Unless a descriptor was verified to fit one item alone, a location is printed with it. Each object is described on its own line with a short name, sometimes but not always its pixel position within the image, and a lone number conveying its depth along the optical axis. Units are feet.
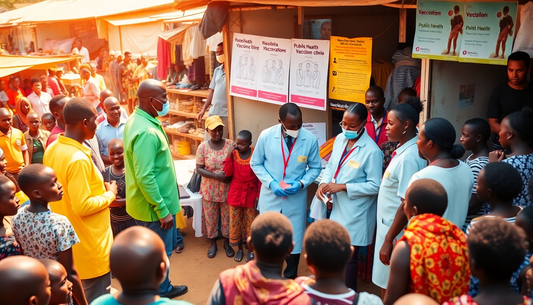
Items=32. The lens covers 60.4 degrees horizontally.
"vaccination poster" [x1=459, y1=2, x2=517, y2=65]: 12.68
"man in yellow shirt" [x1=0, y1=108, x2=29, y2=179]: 18.57
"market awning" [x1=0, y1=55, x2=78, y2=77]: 30.75
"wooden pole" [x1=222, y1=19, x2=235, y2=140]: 21.17
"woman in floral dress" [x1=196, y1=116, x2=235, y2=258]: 17.28
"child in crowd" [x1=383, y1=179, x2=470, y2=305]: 7.38
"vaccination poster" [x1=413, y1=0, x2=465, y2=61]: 13.67
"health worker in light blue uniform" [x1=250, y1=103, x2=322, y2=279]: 14.65
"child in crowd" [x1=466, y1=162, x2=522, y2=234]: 8.59
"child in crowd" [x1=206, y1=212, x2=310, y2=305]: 6.47
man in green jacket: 12.42
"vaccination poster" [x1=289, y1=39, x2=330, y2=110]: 18.08
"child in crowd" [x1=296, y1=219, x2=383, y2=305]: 6.42
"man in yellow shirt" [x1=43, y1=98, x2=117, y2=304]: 10.87
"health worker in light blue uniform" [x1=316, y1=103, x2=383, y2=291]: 13.10
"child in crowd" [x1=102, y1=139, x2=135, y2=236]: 14.85
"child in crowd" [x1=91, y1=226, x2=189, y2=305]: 6.44
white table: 18.74
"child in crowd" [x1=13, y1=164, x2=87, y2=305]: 9.40
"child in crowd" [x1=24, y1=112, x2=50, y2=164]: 19.49
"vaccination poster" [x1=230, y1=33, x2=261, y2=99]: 20.16
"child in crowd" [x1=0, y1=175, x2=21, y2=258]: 9.09
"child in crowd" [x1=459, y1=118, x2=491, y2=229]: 11.96
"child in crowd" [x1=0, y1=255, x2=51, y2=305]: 6.77
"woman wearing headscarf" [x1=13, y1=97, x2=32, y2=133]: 23.36
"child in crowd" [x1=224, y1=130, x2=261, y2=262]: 16.99
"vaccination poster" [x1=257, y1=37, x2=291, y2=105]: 19.21
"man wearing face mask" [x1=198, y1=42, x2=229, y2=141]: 24.32
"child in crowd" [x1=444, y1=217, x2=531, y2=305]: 6.20
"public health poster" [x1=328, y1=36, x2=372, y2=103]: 16.87
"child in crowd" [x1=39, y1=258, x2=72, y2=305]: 8.23
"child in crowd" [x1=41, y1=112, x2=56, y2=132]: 20.20
